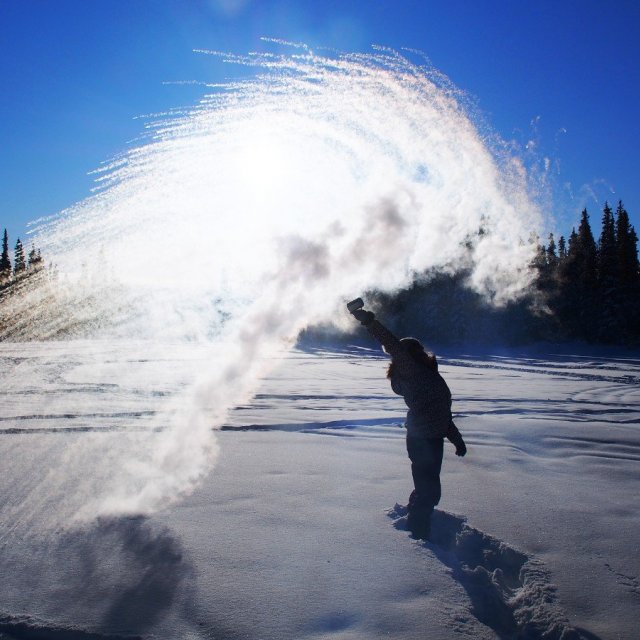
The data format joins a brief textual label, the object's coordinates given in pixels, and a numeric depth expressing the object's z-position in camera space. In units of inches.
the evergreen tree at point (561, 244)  2874.0
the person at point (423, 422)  167.2
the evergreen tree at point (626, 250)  1689.2
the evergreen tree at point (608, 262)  1648.6
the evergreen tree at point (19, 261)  2341.3
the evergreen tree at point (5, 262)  2188.7
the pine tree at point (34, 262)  2394.9
